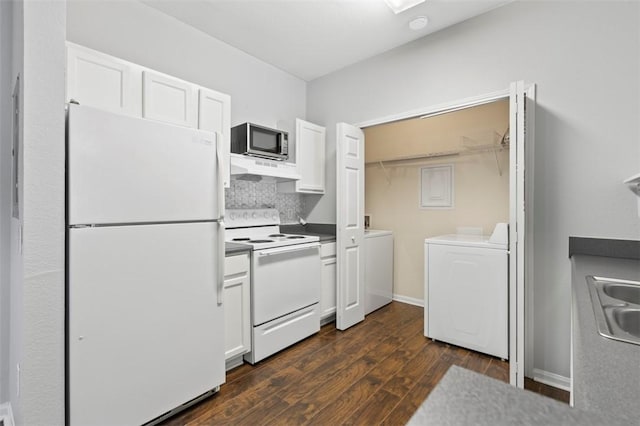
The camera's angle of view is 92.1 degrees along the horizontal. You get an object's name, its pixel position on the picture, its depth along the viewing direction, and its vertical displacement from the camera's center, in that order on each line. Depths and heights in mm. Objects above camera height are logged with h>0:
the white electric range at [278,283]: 2297 -558
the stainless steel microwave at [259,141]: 2648 +658
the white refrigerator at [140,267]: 1383 -271
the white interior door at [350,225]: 2930 -102
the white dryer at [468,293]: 2340 -632
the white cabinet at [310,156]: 3129 +614
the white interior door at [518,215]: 1881 -2
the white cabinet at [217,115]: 2342 +777
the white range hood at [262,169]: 2521 +398
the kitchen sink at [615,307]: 791 -301
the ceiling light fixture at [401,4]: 2213 +1525
